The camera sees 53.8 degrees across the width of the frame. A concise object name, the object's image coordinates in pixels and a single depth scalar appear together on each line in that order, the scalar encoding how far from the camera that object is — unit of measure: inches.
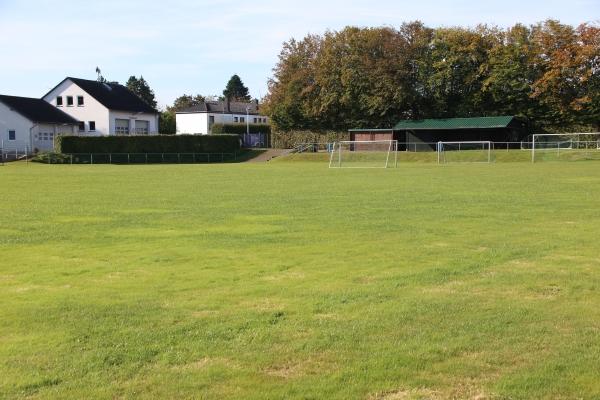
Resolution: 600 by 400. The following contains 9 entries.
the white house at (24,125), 2566.4
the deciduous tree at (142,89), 5477.4
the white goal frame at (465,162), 1928.2
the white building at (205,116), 3971.5
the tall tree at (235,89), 6919.3
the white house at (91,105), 2819.9
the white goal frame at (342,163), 1770.5
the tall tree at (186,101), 5413.4
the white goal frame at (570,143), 1937.7
